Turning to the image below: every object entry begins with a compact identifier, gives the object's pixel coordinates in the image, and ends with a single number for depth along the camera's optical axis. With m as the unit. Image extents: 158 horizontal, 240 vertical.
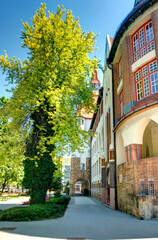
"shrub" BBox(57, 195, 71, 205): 16.23
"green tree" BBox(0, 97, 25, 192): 11.34
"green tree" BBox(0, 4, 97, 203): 11.61
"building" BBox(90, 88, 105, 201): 24.95
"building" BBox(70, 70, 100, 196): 35.72
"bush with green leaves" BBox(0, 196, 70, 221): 8.96
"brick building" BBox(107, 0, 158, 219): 10.27
